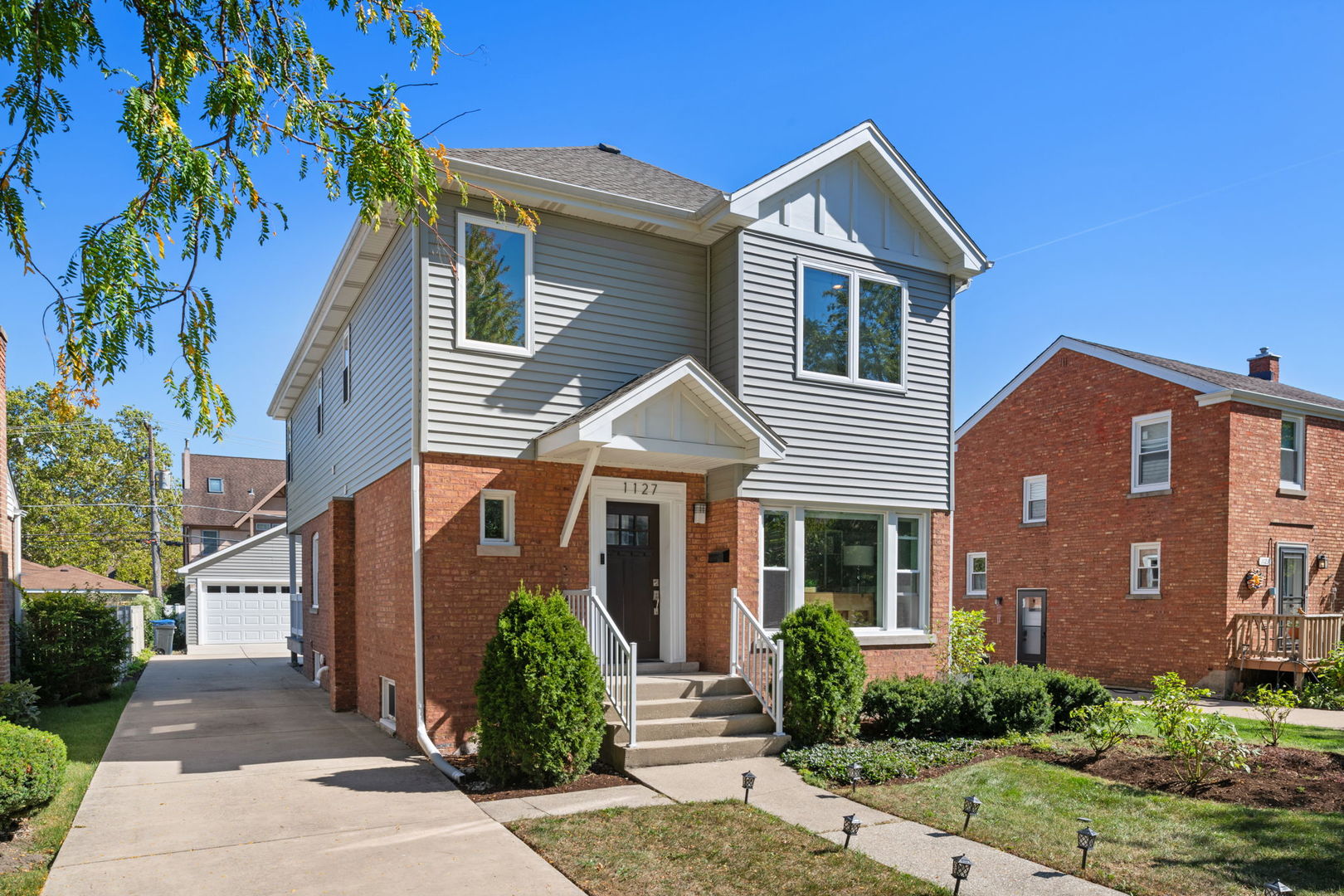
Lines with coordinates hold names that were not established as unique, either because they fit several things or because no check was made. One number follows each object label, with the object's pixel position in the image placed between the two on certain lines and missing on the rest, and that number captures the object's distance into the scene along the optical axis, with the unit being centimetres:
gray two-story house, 919
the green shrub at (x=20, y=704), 963
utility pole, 3350
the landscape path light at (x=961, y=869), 496
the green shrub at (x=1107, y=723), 862
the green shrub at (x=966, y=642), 1259
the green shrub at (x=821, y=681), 912
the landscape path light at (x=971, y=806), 627
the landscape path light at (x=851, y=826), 588
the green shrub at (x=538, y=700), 749
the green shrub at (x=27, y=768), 606
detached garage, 2873
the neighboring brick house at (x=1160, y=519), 1598
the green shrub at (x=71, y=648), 1331
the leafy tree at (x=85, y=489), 3659
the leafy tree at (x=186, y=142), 425
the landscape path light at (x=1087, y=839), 539
